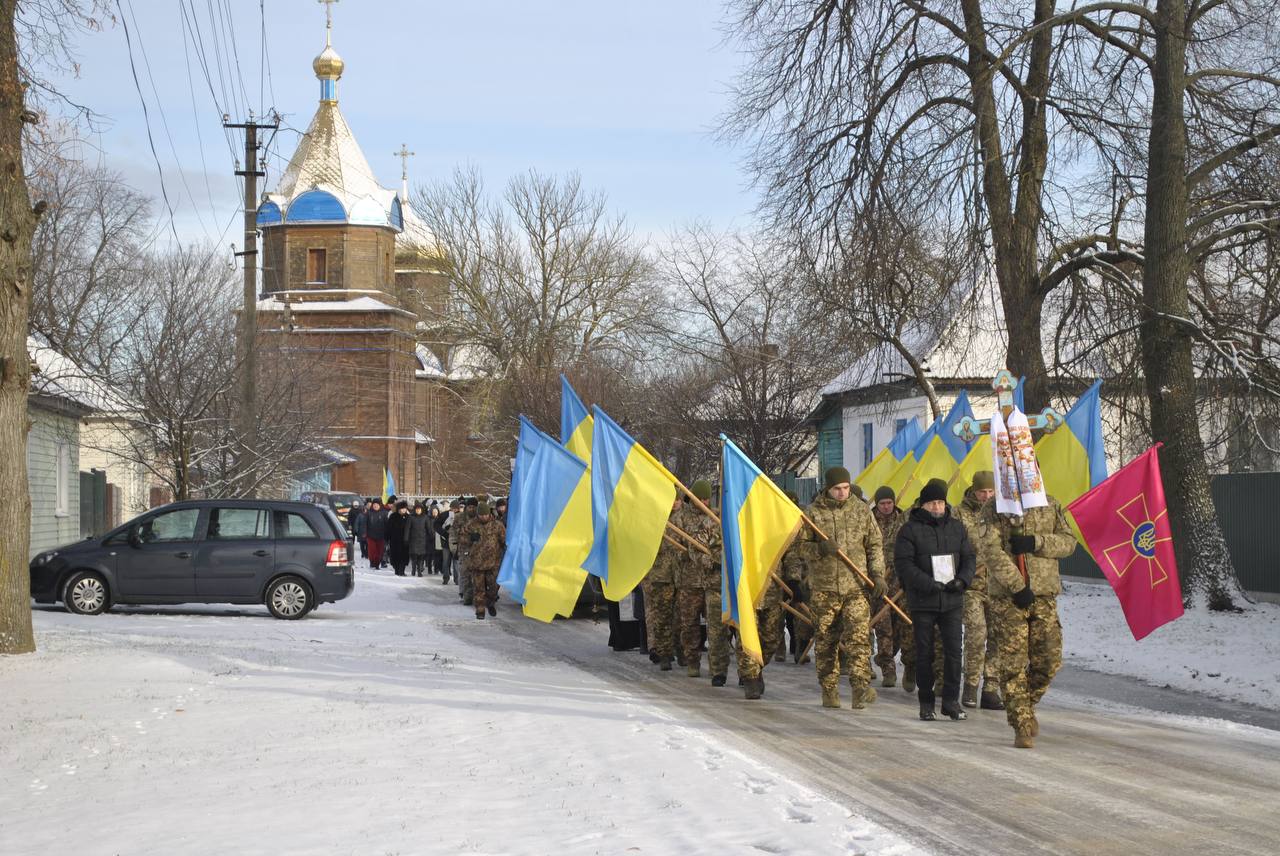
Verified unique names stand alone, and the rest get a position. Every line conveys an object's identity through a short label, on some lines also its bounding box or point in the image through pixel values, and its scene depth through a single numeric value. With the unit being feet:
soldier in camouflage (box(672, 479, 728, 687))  46.75
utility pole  94.48
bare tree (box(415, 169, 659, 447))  188.85
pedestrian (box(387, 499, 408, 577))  114.42
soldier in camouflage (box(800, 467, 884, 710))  40.65
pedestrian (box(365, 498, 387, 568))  122.83
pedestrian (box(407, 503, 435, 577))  111.75
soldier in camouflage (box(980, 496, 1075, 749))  34.53
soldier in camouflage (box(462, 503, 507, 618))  70.13
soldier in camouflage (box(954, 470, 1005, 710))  40.65
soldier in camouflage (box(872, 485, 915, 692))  45.98
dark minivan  68.49
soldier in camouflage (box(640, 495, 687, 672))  50.85
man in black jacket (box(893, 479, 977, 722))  39.45
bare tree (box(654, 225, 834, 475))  123.65
